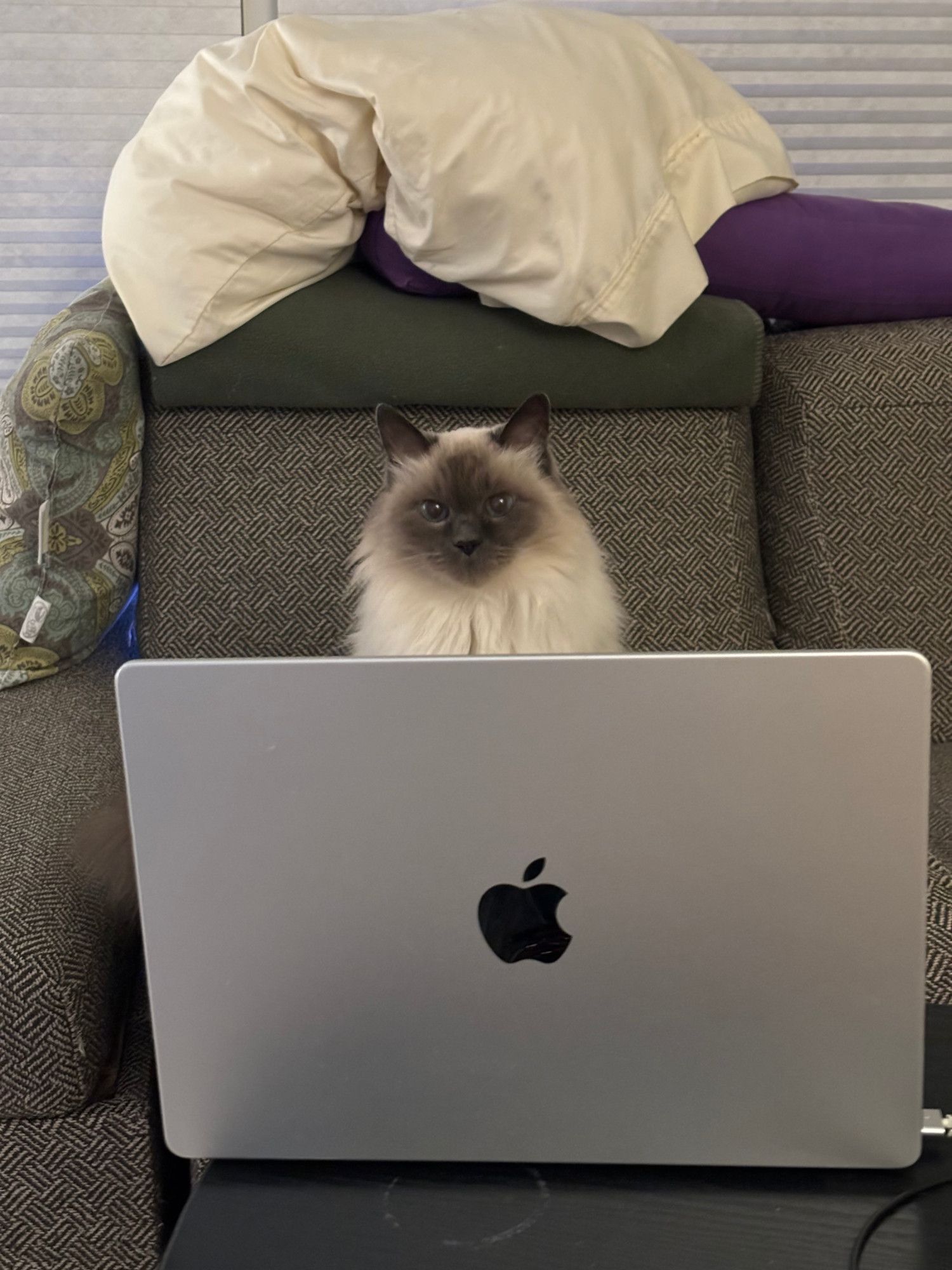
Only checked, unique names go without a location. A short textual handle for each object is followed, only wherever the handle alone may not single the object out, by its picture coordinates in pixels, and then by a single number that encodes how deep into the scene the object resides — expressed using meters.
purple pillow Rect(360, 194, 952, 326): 1.93
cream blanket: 1.66
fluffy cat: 1.45
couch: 1.81
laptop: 0.70
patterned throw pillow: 1.74
